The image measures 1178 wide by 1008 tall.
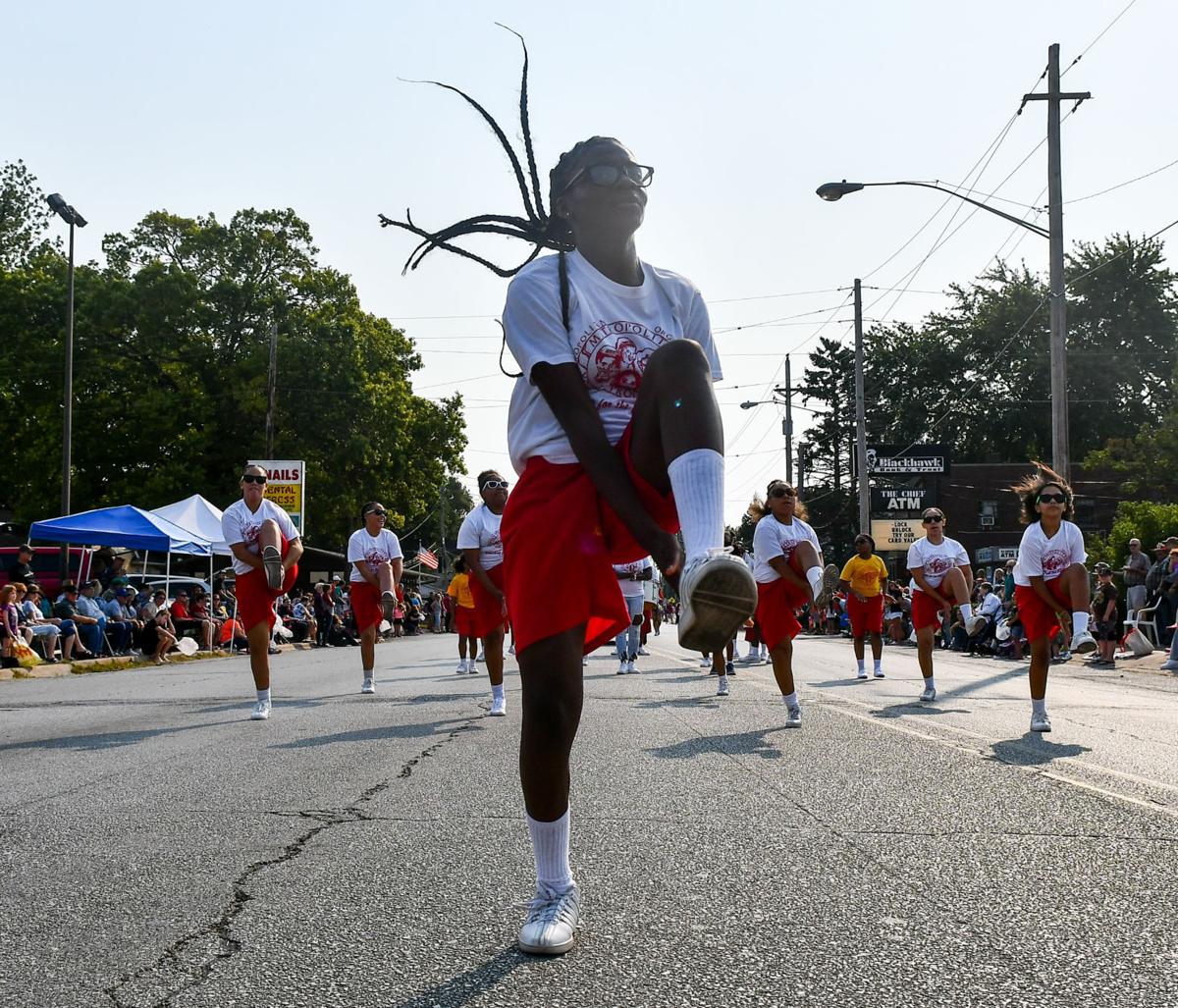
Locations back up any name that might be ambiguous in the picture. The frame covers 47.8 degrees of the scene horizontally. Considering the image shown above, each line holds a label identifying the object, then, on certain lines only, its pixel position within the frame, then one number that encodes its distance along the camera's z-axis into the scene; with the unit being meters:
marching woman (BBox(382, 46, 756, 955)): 3.00
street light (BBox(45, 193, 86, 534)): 27.05
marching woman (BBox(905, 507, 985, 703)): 12.34
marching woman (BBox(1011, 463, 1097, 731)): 8.56
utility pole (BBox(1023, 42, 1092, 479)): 21.69
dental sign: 37.00
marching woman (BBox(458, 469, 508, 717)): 10.05
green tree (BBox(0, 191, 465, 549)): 44.00
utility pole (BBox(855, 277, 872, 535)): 39.56
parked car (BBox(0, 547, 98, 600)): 30.98
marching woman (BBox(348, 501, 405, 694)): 11.87
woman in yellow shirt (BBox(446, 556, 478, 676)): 15.08
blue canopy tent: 22.06
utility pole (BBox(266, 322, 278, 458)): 41.00
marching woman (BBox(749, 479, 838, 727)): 9.15
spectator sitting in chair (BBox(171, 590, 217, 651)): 25.80
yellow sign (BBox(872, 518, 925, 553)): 58.44
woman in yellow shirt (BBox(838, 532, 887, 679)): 16.53
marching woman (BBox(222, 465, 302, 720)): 9.38
